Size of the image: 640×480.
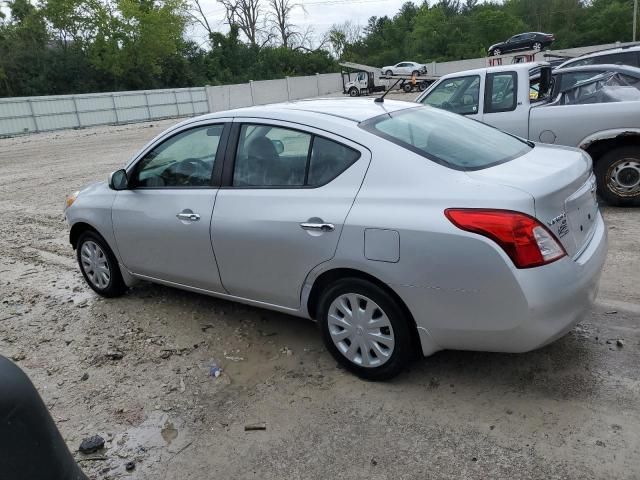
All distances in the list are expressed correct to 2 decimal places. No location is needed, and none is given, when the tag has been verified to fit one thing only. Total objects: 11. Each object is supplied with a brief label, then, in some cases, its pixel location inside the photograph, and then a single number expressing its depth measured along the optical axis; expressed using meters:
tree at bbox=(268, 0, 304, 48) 70.25
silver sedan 2.81
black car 42.12
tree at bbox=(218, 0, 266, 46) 66.00
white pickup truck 6.30
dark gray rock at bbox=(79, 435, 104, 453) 3.08
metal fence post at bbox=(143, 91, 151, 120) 36.66
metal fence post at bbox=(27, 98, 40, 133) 30.69
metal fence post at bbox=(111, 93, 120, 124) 34.76
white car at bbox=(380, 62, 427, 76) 42.97
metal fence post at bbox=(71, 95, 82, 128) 32.72
